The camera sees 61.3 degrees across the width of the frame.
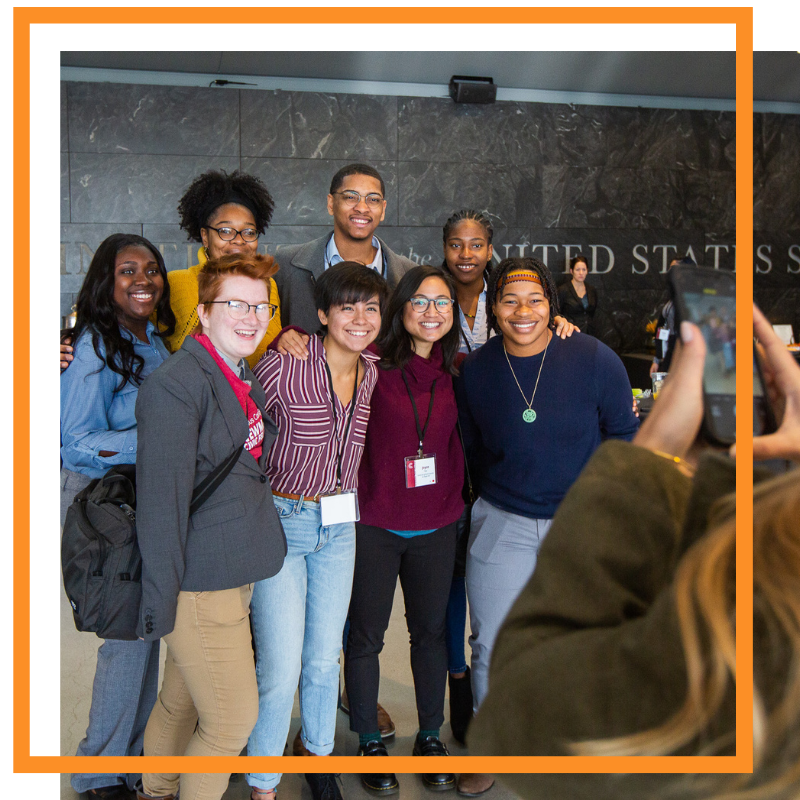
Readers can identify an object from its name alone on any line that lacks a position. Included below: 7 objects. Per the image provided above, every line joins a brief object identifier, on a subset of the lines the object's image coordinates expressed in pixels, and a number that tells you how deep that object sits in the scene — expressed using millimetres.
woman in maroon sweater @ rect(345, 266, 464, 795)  1894
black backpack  1505
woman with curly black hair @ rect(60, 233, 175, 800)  1744
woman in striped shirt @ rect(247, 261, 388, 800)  1778
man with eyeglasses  2334
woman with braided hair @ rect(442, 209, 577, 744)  2309
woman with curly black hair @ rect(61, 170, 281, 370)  2199
